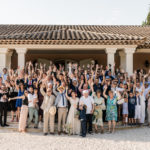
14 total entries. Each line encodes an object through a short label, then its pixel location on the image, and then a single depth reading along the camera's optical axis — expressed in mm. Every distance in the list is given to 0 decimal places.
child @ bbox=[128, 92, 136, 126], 7039
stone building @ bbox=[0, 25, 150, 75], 8782
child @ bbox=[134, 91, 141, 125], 7127
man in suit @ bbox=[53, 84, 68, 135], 6137
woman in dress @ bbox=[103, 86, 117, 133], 6359
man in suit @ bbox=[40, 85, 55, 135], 6008
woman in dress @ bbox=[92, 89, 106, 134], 6277
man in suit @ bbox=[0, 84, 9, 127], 6598
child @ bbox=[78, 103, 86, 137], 5909
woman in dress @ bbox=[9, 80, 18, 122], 6984
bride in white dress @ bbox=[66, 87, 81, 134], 6102
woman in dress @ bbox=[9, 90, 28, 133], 6164
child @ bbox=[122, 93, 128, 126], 7027
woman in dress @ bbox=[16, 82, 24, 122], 6637
